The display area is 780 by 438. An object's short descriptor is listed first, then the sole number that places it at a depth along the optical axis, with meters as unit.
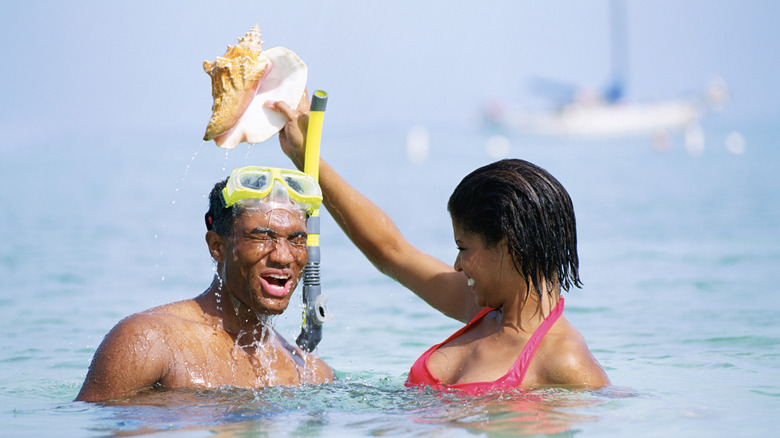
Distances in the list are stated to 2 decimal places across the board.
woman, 7.20
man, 7.23
